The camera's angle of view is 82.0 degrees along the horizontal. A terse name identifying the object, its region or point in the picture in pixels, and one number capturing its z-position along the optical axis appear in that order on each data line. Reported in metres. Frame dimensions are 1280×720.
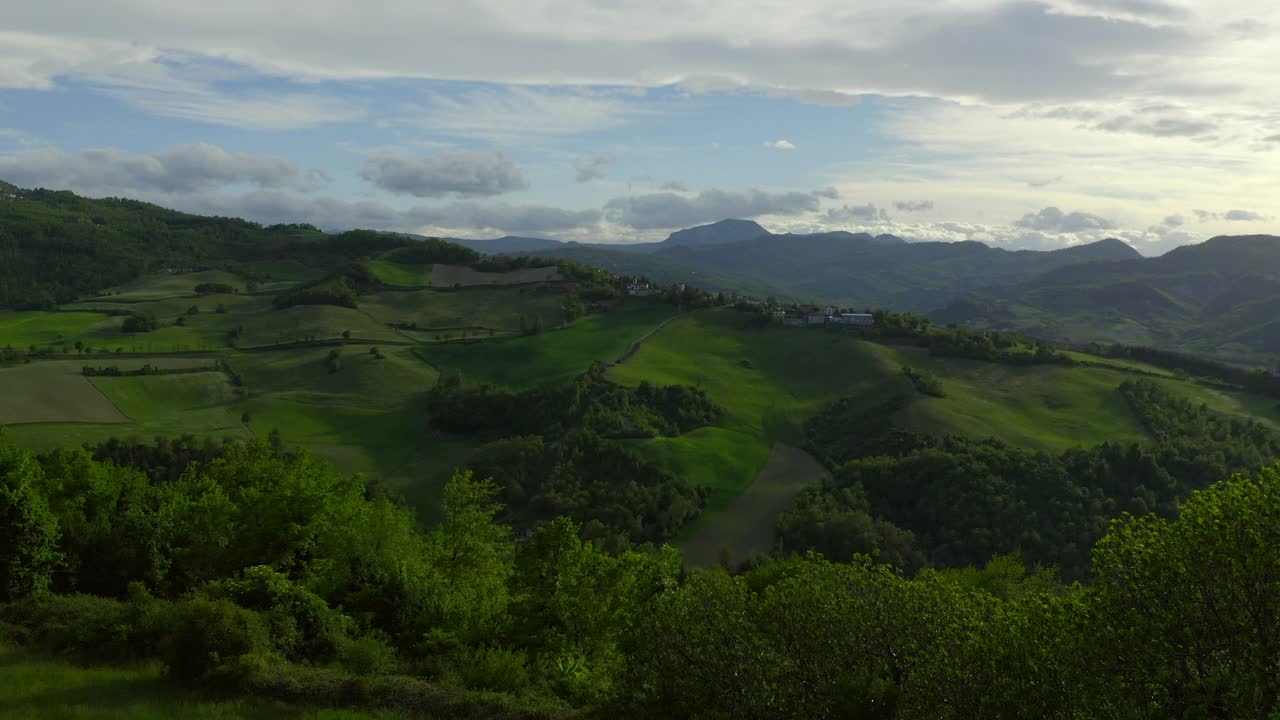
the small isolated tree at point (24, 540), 36.41
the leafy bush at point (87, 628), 30.11
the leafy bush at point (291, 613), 29.98
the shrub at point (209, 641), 27.38
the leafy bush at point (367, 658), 29.34
